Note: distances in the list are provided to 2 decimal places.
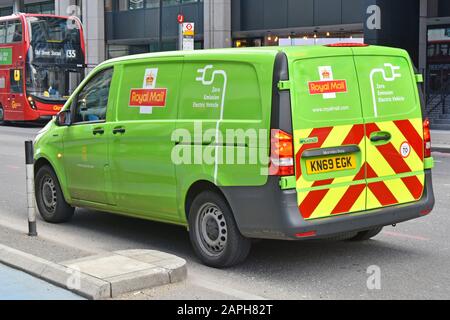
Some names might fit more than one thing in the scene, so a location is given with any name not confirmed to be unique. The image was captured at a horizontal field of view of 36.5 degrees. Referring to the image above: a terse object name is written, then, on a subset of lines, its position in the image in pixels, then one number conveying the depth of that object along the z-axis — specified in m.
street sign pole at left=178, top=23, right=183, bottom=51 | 26.81
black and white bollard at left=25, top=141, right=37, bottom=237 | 7.28
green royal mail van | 5.70
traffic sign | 26.03
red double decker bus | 27.47
